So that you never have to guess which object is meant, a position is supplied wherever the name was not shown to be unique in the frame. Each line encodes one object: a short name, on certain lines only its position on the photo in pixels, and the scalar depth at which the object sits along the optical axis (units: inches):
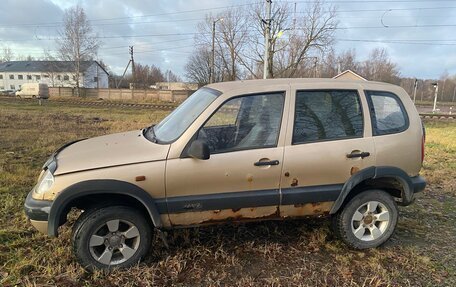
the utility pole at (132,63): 2329.0
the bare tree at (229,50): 1619.1
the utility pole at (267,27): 722.7
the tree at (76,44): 2091.5
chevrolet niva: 128.2
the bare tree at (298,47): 1476.4
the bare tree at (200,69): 1996.6
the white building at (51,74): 2422.5
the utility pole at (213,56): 1530.5
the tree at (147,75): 3122.5
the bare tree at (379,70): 2189.0
